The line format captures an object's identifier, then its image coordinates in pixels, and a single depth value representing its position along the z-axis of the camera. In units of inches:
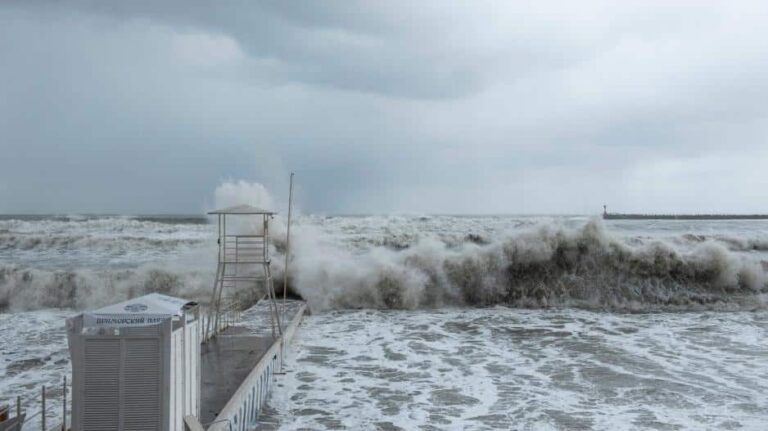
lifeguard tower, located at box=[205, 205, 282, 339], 831.1
